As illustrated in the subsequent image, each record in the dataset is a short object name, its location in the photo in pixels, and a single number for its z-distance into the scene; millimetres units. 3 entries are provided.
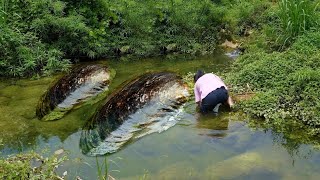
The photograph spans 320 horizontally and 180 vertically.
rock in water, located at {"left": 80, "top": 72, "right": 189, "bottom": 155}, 7223
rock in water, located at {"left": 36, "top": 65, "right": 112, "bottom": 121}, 8523
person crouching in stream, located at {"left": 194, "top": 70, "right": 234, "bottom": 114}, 7684
